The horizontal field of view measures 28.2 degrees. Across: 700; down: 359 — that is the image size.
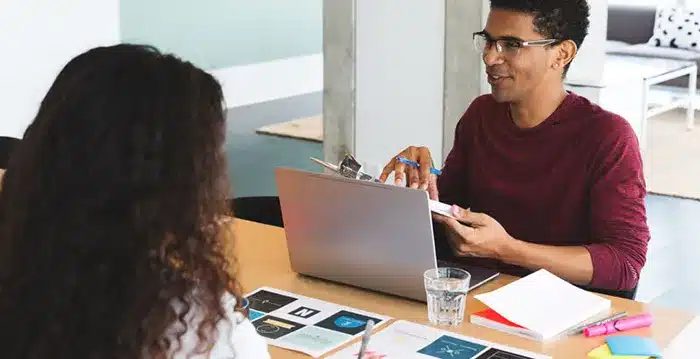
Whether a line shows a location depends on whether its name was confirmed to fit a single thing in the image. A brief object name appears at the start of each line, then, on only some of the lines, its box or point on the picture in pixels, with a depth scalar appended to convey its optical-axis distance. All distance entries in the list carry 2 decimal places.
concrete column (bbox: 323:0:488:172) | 4.58
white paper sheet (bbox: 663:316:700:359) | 2.16
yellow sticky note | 2.13
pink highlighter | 2.21
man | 2.56
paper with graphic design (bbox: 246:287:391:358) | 2.18
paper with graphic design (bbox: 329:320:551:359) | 2.14
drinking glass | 2.25
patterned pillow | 8.86
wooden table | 2.18
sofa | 9.24
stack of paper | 2.22
